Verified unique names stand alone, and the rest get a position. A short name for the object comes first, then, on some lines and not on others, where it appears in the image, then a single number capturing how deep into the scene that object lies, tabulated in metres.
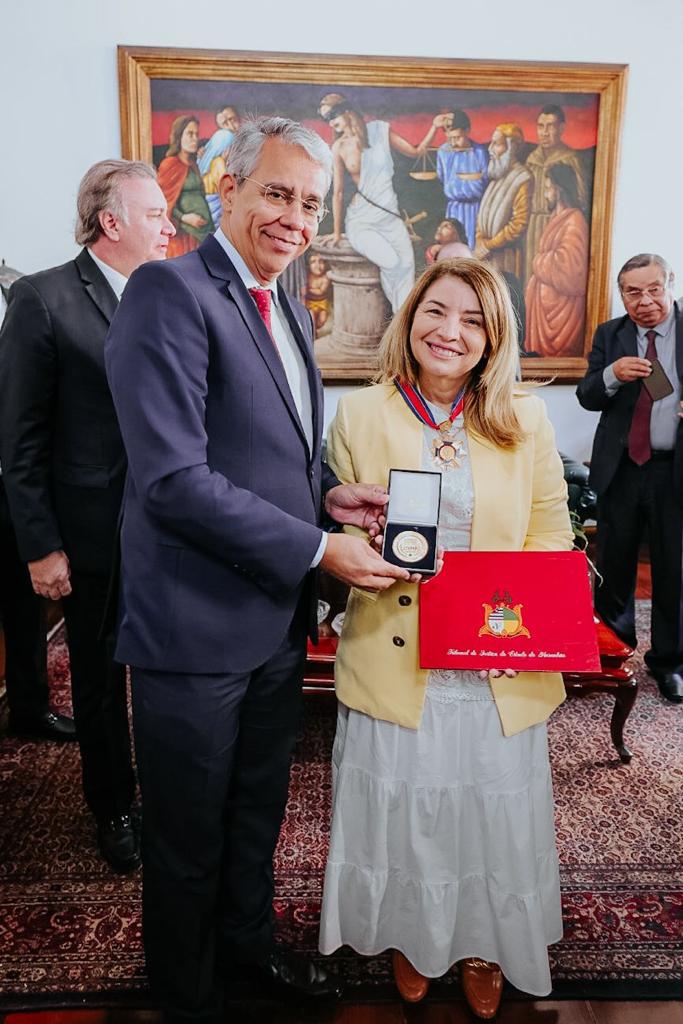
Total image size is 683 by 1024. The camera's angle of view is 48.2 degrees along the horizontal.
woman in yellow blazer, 1.67
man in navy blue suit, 1.34
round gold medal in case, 1.50
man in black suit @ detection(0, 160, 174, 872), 2.05
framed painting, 4.59
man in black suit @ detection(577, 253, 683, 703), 3.58
